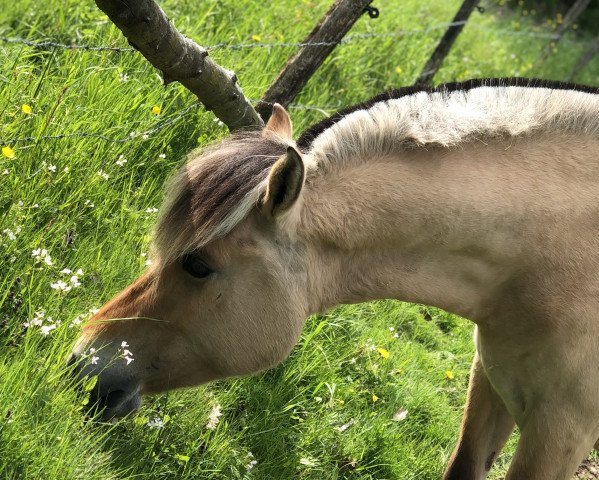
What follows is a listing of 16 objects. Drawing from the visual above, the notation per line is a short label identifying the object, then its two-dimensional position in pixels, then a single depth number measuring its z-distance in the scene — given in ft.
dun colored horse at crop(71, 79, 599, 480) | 8.71
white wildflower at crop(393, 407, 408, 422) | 12.75
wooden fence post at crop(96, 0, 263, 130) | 8.92
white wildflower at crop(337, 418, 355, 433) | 11.84
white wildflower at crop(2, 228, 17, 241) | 9.96
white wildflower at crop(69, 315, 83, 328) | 9.43
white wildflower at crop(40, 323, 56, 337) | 9.03
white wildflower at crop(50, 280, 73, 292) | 9.59
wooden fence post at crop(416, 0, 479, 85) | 22.69
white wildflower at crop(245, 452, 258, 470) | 10.14
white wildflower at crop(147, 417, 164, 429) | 9.50
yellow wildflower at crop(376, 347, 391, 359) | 13.26
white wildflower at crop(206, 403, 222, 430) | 10.34
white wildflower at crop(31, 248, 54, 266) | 9.74
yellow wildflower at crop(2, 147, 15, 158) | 10.53
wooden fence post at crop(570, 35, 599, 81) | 38.81
